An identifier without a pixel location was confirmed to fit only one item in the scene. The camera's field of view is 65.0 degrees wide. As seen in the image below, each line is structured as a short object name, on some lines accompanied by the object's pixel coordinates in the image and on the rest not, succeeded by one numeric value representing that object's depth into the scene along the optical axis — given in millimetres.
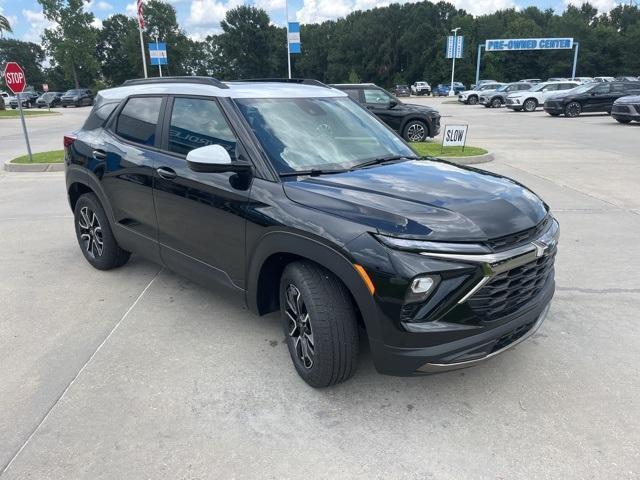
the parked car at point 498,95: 35016
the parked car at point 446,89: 70625
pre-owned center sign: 61619
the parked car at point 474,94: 41656
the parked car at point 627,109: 18455
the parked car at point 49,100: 47741
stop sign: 11484
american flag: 24973
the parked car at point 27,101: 51506
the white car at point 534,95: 29844
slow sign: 10896
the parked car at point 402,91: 65688
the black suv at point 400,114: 14164
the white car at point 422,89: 72875
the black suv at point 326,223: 2494
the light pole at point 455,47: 64875
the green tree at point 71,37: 64875
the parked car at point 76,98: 47750
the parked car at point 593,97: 23797
